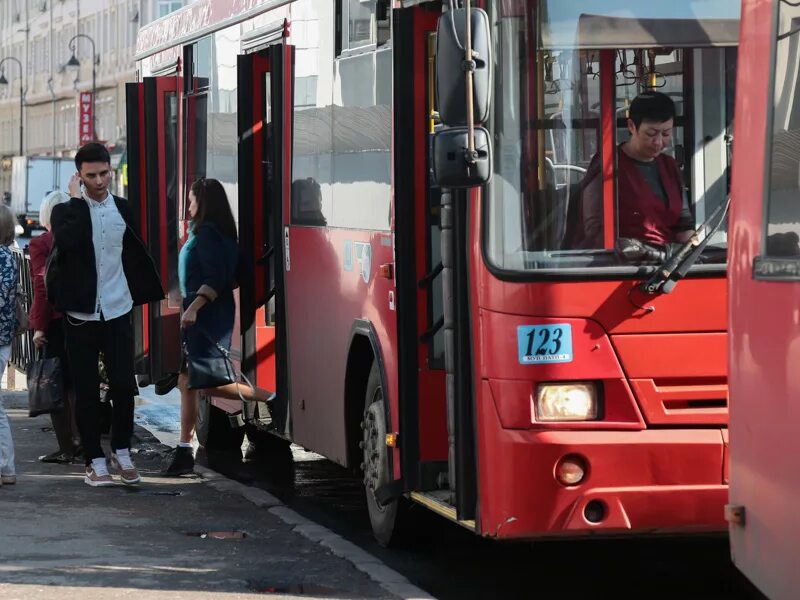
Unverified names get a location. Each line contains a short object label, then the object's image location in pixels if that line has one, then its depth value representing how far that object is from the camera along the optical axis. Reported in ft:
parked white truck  234.38
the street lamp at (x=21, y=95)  321.07
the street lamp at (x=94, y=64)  268.21
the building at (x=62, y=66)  282.03
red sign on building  289.12
